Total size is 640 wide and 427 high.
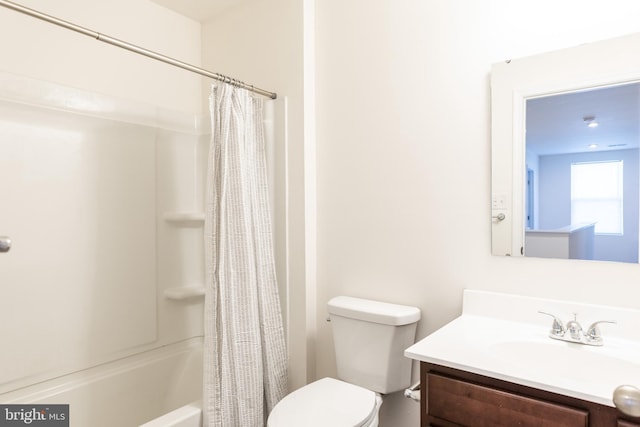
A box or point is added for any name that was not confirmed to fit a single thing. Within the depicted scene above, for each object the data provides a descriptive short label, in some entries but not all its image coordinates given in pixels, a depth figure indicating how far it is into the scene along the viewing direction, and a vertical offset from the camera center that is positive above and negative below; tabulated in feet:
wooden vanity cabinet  3.10 -1.74
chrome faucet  4.08 -1.36
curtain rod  3.99 +2.03
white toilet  4.67 -2.28
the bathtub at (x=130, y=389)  5.92 -3.00
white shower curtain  5.47 -1.04
